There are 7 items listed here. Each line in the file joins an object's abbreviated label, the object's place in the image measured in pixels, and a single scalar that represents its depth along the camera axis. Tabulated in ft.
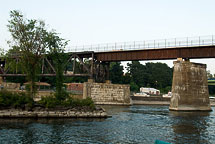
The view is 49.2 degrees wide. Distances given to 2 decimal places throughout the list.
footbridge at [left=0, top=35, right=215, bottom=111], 166.91
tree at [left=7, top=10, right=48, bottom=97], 131.03
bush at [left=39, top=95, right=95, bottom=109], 120.31
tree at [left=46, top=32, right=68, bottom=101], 129.04
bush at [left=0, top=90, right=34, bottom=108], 112.88
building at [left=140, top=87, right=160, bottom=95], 326.48
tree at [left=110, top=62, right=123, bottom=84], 377.91
